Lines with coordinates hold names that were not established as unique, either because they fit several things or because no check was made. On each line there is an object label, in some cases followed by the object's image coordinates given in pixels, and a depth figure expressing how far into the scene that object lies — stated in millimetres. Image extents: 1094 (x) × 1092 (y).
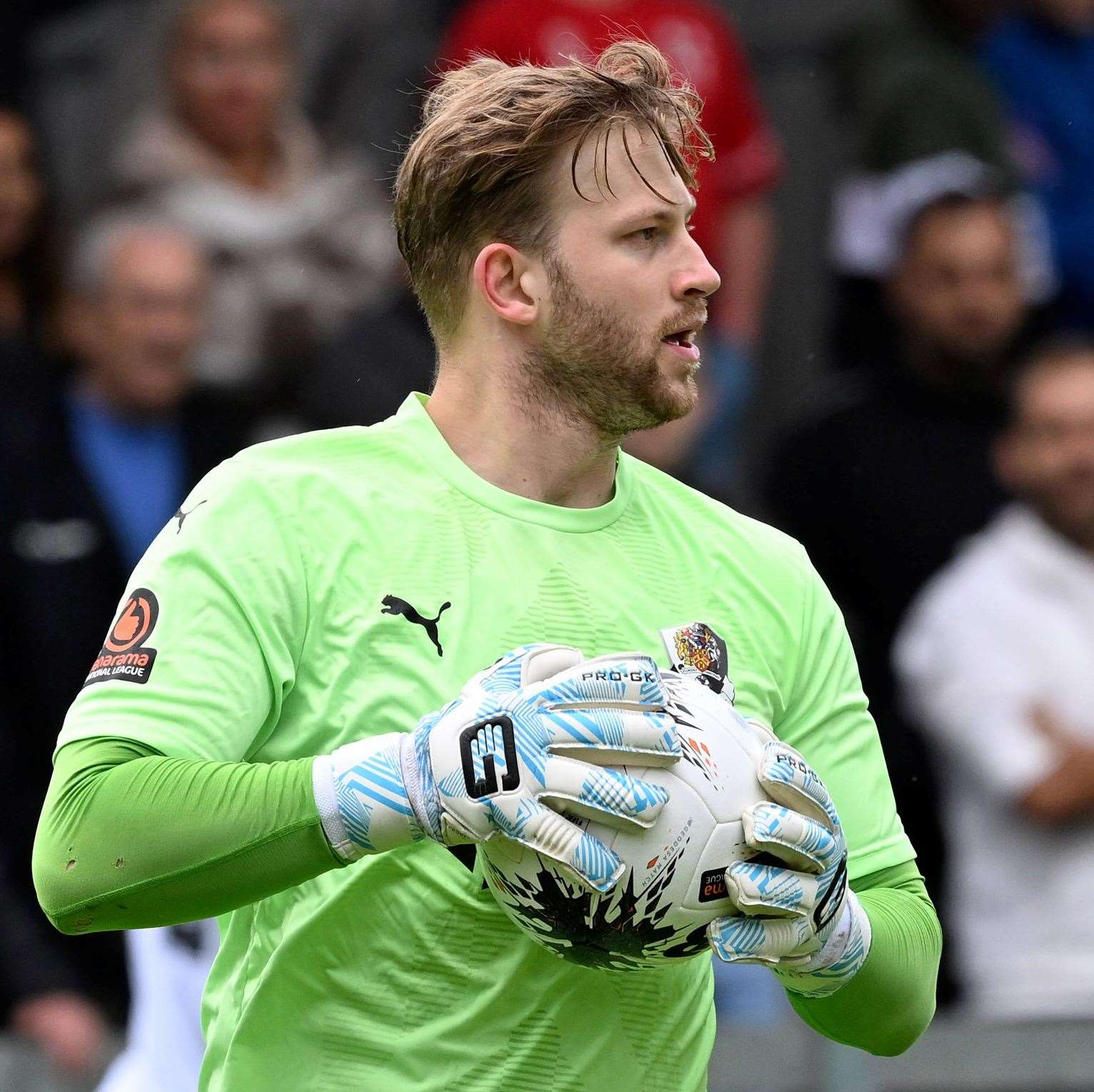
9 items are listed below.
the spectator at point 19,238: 11703
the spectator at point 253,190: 12102
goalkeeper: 4641
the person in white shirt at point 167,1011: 9141
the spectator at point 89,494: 10141
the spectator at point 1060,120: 13859
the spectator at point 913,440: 11578
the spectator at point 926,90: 13312
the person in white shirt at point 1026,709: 10516
